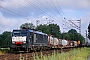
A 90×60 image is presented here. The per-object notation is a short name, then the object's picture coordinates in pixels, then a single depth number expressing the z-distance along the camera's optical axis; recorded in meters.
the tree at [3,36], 135.40
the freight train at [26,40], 35.69
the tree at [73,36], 156.65
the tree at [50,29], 113.97
